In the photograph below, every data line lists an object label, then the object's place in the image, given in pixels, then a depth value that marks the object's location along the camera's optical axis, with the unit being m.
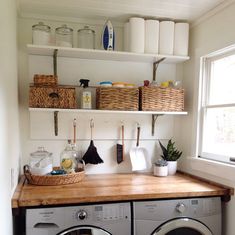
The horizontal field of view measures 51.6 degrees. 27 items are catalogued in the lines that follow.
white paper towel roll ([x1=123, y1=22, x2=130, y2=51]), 2.04
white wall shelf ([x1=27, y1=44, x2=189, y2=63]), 1.86
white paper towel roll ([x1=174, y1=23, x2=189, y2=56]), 2.09
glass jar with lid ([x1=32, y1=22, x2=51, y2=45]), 1.86
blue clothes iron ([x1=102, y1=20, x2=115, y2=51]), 1.95
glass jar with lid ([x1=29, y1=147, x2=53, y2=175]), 1.81
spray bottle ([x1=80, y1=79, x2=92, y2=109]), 1.94
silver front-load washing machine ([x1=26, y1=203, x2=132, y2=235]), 1.46
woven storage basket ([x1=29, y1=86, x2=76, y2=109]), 1.80
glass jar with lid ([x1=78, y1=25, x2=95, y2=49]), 2.03
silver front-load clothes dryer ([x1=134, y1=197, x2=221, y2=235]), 1.60
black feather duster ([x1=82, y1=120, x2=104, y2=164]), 2.09
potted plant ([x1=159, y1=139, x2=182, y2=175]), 2.19
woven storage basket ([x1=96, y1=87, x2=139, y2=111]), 1.91
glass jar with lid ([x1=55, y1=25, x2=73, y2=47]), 1.98
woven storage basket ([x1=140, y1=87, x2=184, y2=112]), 1.99
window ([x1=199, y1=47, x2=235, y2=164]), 1.82
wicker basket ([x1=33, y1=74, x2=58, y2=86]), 1.84
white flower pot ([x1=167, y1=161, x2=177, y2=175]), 2.19
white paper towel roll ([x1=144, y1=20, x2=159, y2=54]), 2.04
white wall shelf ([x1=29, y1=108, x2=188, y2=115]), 1.80
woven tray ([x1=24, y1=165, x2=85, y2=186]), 1.75
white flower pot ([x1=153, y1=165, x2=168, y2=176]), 2.12
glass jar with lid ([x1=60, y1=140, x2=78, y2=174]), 1.89
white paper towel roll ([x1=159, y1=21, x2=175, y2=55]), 2.06
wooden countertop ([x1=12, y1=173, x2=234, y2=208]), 1.48
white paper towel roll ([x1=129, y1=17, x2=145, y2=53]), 1.99
